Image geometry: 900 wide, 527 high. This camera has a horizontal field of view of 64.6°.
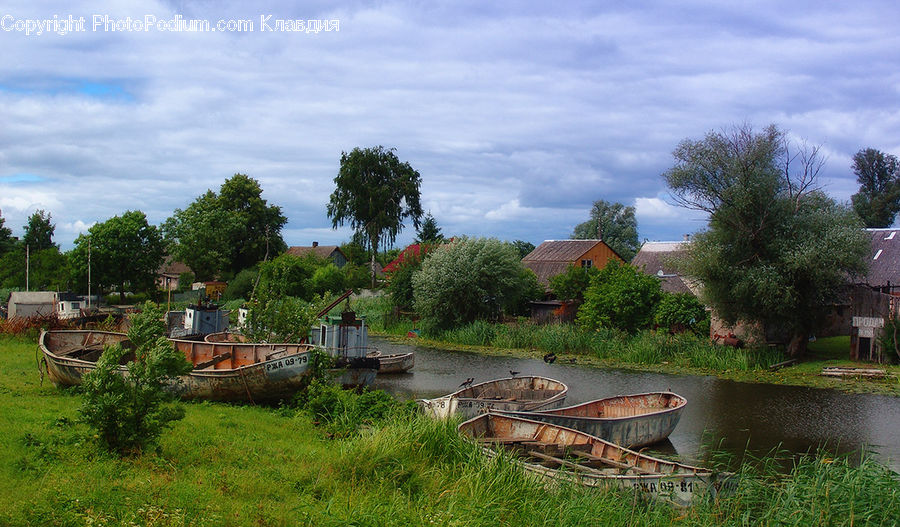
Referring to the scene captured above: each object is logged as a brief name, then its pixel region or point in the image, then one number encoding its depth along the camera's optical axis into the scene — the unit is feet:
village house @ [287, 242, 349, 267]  287.14
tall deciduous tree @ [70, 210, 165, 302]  195.62
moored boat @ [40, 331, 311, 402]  54.49
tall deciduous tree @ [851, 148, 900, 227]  216.74
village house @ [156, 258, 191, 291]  254.57
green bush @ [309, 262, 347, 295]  186.19
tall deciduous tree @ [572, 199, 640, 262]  276.62
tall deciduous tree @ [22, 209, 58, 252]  231.30
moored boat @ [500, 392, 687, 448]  50.80
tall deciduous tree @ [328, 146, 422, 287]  197.16
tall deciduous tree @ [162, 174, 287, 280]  216.95
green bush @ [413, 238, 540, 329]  132.26
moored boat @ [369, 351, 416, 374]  92.38
